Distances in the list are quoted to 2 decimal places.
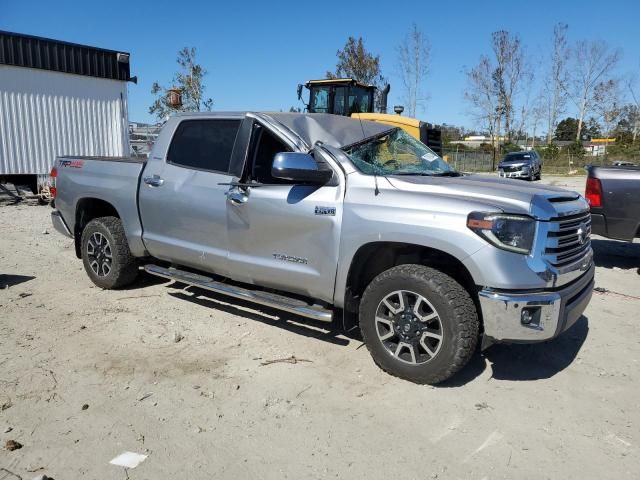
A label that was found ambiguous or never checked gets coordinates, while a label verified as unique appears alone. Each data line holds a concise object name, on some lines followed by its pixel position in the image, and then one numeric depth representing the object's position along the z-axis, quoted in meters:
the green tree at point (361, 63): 38.69
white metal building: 15.42
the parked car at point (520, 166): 27.59
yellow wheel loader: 13.52
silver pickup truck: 3.34
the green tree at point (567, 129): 72.19
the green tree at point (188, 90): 27.53
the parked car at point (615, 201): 6.87
